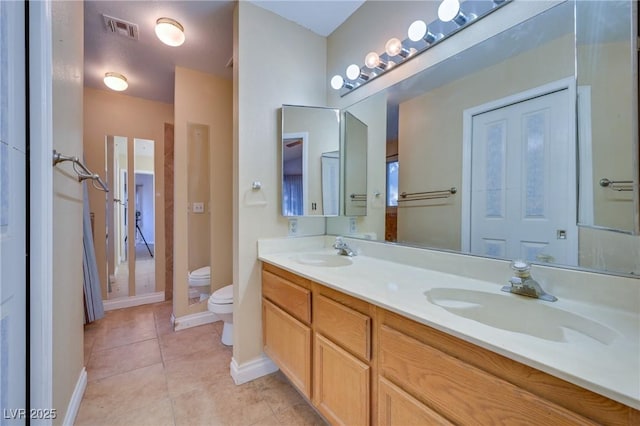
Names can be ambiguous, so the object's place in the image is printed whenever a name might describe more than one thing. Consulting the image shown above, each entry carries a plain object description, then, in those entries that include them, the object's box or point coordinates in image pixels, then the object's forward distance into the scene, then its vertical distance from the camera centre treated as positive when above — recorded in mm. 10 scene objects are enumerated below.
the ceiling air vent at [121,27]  1808 +1396
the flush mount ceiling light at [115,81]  2518 +1340
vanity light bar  1156 +946
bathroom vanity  520 -378
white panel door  743 -16
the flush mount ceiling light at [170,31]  1812 +1329
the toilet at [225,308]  2072 -802
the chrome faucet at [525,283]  879 -253
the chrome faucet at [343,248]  1703 -249
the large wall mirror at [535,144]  752 +274
